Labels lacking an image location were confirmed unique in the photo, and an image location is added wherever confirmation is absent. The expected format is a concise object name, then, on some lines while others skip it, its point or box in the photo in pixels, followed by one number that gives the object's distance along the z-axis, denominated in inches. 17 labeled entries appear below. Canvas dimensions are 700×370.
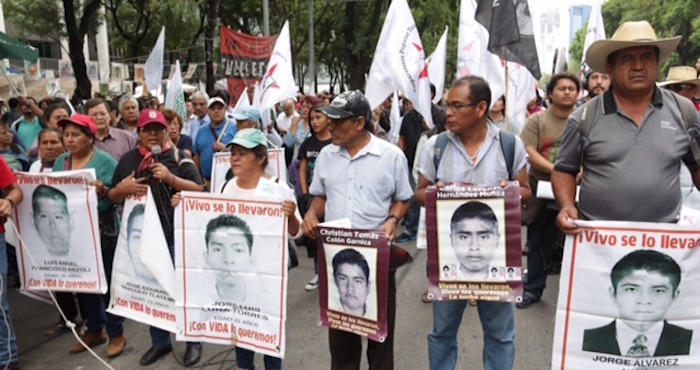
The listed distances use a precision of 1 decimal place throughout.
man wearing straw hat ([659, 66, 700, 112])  187.9
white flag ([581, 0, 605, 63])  309.0
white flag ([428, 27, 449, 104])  288.0
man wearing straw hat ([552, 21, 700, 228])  95.5
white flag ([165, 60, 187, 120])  311.3
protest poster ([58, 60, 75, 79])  1253.8
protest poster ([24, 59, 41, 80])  1010.5
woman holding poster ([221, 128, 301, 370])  129.0
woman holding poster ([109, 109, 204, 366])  141.5
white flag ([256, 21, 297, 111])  289.3
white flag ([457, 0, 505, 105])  229.6
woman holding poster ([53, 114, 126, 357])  152.7
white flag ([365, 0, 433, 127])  238.2
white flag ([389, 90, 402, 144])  344.5
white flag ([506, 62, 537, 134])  252.2
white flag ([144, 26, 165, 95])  362.2
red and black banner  414.0
